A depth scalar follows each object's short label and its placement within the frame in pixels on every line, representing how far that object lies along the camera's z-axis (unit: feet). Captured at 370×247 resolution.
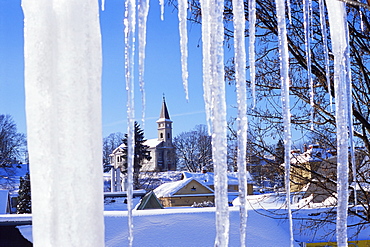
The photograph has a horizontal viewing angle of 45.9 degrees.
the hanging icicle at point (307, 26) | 8.14
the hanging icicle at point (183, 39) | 6.83
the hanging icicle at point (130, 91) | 5.34
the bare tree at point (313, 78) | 18.60
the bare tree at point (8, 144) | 105.60
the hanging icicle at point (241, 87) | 5.80
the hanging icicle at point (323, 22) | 8.43
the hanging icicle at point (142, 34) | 6.18
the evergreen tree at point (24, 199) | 83.05
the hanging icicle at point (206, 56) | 6.16
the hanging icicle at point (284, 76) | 6.75
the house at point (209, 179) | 97.70
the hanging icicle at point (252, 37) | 6.78
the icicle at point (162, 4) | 7.32
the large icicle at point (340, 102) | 7.56
